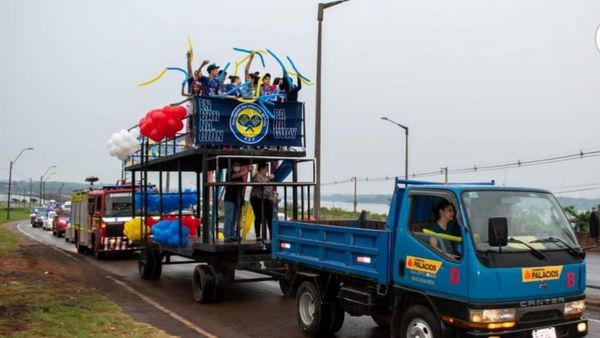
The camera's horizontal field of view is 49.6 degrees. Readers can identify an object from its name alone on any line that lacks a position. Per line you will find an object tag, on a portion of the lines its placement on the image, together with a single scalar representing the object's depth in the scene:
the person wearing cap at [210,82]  12.12
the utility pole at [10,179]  66.38
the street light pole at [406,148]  32.22
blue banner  11.59
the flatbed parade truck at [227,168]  11.29
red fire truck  20.55
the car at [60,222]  35.69
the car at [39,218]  52.11
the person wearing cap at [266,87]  12.59
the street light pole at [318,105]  17.20
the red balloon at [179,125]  12.51
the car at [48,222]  47.38
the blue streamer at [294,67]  12.37
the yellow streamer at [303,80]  12.44
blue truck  6.11
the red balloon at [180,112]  12.30
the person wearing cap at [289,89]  12.38
